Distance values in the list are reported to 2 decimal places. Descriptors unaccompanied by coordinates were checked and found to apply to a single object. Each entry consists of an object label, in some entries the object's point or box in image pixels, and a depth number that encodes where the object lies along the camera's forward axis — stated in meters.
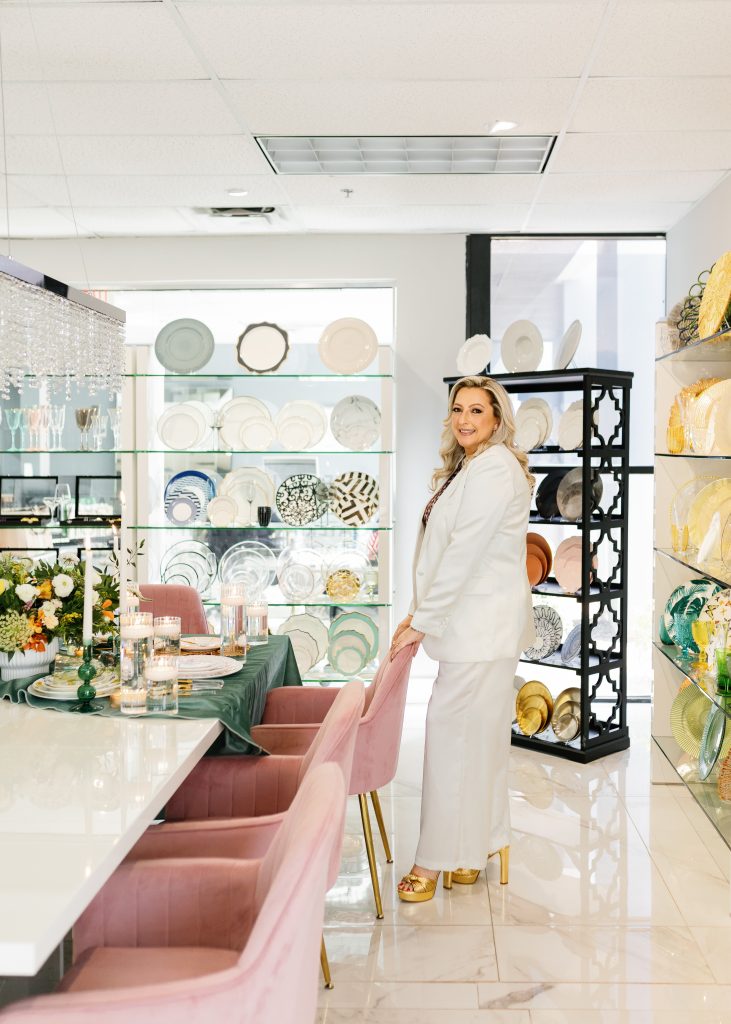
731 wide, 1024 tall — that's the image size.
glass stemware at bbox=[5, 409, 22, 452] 5.23
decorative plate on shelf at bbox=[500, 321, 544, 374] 4.87
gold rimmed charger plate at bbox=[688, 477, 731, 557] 3.48
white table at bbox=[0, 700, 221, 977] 1.36
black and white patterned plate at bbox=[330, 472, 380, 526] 5.01
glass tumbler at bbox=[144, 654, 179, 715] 2.43
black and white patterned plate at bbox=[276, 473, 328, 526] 5.04
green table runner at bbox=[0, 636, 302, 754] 2.47
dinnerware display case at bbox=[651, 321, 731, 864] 3.84
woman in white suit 2.93
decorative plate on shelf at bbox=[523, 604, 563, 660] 4.66
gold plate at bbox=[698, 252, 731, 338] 3.14
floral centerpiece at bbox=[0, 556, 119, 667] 2.68
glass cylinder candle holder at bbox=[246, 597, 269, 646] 3.47
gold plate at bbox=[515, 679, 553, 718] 4.58
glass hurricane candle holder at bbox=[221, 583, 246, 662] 3.24
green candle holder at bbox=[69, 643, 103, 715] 2.49
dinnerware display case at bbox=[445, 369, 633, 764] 4.41
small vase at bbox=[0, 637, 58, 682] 2.78
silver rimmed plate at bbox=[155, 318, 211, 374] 5.05
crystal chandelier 2.99
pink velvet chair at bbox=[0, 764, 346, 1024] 1.26
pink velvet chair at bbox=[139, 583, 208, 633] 4.25
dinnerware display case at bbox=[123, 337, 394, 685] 5.02
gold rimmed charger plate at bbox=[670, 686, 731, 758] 3.83
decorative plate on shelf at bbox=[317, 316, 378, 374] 5.02
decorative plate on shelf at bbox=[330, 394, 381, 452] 5.07
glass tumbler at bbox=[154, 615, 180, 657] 2.75
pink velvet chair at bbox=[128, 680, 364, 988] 1.97
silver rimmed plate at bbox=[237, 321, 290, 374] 5.04
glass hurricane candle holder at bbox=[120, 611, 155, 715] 2.43
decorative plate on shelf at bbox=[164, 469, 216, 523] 5.11
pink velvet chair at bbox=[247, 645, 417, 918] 2.85
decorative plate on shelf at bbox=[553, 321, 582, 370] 4.56
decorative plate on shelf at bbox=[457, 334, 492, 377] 4.74
